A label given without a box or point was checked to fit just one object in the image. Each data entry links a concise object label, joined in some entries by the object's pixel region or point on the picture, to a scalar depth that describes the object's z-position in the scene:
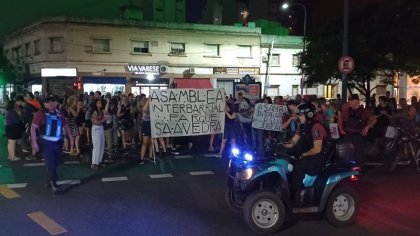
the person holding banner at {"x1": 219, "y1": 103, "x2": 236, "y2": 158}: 13.94
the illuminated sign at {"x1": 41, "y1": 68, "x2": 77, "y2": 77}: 36.62
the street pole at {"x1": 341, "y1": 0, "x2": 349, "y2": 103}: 15.05
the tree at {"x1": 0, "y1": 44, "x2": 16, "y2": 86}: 40.94
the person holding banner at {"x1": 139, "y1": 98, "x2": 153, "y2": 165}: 12.77
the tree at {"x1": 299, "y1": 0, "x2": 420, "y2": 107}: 18.09
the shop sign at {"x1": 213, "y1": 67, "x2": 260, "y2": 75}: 42.17
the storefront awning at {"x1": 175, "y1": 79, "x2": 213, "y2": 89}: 38.33
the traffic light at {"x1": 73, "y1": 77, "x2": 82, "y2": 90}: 34.47
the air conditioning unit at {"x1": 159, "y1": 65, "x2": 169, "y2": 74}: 39.56
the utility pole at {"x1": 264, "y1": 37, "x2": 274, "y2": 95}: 43.44
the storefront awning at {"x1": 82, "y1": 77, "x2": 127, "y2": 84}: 37.69
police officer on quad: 6.69
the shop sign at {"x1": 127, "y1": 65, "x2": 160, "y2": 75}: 38.94
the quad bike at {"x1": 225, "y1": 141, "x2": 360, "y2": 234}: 6.55
